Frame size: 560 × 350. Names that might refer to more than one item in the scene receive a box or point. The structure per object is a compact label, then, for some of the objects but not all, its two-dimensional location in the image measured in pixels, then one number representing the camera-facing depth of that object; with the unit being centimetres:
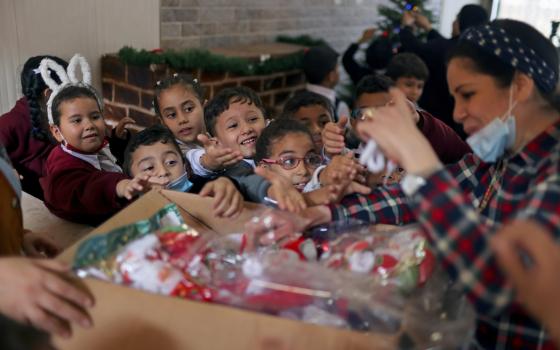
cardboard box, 82
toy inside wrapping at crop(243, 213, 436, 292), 105
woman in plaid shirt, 83
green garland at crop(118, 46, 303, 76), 317
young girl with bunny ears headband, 160
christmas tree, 485
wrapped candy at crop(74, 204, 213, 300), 94
